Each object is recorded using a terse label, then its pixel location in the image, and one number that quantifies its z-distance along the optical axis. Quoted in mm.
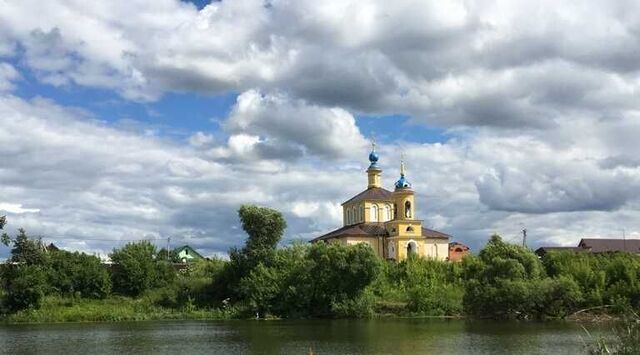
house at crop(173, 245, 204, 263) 160875
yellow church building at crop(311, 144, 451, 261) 112312
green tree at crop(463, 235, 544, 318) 74062
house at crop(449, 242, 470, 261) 132375
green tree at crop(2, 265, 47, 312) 91000
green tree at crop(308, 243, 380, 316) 81812
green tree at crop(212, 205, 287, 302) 92062
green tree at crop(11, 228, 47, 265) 96250
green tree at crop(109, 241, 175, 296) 99750
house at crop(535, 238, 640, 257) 138125
